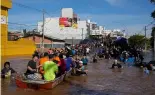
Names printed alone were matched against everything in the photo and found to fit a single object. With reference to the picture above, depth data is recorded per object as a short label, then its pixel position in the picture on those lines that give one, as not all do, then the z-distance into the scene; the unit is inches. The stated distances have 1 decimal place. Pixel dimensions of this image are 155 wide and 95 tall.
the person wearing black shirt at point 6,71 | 380.3
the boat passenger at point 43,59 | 338.2
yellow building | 864.4
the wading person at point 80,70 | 461.8
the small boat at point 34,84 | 299.5
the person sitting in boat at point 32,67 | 321.6
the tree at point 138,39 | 2638.2
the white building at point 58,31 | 2393.2
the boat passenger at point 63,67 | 379.6
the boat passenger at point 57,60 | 374.7
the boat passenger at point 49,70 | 309.2
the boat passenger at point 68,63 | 401.0
